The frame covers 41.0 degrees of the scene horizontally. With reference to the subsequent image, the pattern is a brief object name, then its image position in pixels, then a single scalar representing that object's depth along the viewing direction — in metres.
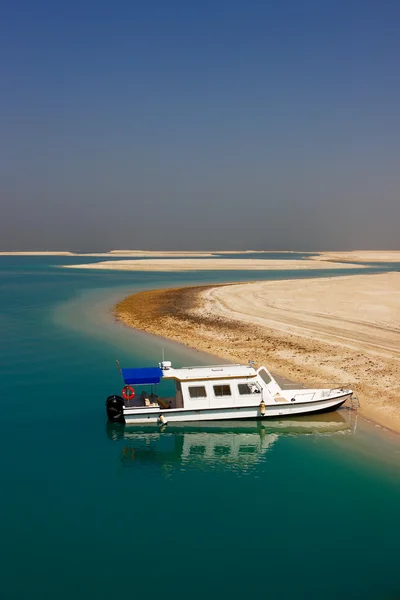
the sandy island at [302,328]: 29.58
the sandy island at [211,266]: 146.04
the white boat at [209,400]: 24.19
